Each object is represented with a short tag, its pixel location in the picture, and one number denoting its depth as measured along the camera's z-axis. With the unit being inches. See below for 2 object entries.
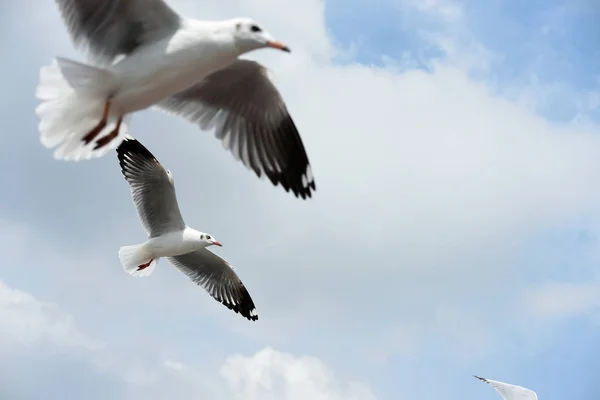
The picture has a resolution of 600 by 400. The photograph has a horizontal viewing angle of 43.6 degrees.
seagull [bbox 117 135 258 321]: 269.3
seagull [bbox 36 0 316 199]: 118.3
